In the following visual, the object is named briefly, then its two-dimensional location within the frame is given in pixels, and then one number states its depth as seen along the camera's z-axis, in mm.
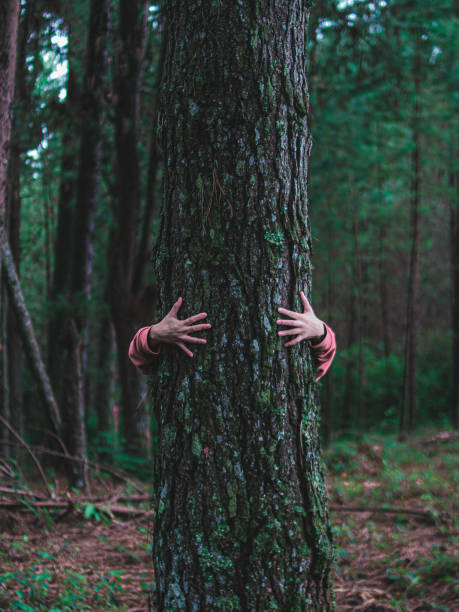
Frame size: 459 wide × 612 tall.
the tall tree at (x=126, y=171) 7438
